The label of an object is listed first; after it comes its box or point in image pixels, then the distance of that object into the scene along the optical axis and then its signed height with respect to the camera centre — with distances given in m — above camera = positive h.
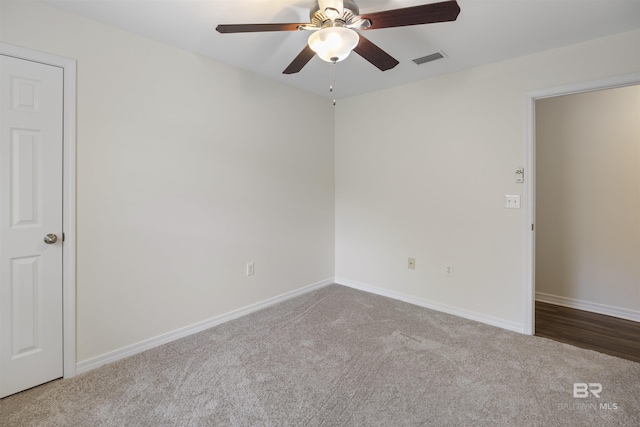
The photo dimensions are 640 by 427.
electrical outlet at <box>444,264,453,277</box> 3.10 -0.58
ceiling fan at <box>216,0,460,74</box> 1.49 +0.97
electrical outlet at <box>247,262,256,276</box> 3.08 -0.56
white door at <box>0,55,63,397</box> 1.81 -0.07
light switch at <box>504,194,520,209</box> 2.67 +0.10
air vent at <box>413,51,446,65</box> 2.58 +1.32
